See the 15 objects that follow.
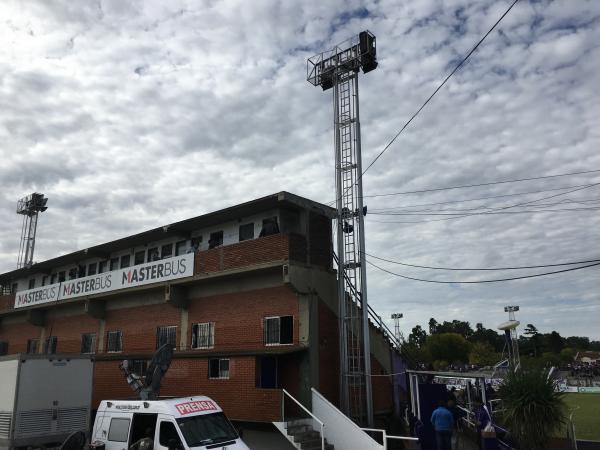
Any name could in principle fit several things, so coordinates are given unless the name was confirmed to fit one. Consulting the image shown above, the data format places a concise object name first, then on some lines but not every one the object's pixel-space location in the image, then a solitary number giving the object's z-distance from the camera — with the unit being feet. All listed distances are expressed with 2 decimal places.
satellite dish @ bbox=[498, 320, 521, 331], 68.89
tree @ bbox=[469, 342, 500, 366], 218.59
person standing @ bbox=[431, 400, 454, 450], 47.83
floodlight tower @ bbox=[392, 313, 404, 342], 143.39
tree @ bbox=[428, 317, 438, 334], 372.99
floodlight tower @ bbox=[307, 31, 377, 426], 61.41
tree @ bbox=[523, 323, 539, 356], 371.10
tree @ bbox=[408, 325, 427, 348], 308.40
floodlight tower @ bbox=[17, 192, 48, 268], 143.95
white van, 38.42
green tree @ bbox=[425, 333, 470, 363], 264.11
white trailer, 47.03
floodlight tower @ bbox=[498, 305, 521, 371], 68.96
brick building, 61.87
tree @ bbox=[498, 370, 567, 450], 47.14
